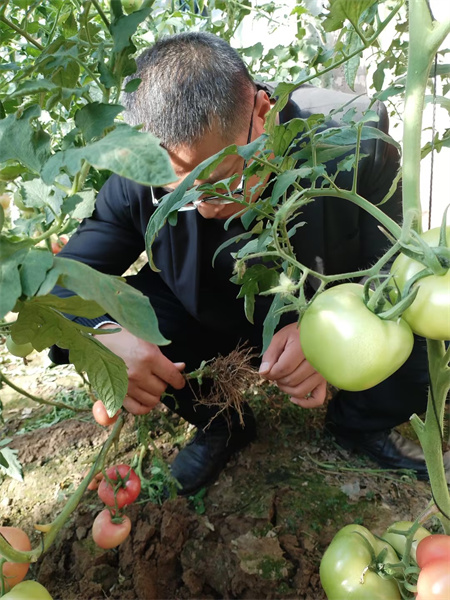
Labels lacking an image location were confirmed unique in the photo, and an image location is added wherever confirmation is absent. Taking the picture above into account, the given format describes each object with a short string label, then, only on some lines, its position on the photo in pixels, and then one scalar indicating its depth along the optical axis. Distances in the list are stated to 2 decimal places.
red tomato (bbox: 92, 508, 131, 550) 1.00
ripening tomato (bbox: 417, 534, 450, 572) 0.60
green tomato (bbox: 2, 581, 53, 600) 0.65
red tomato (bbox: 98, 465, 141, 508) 1.03
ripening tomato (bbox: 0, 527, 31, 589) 0.77
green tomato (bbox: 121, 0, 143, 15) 0.75
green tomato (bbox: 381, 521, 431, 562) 0.73
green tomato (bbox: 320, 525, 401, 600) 0.70
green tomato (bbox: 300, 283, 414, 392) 0.44
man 0.87
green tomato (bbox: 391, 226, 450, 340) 0.41
